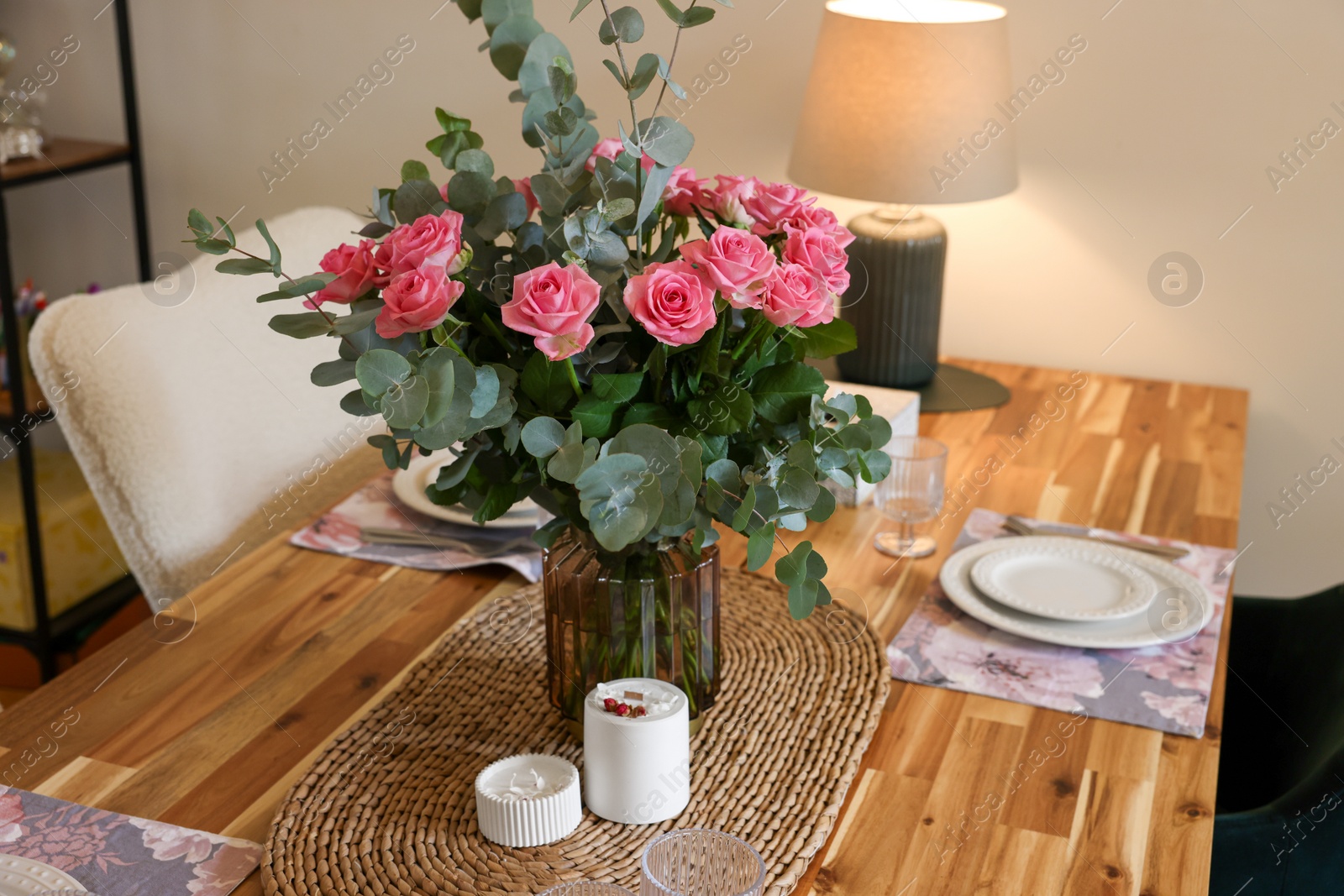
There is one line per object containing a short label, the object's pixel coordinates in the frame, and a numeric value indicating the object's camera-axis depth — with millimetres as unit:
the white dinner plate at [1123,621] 1104
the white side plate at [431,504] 1326
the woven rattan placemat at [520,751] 821
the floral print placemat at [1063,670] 1027
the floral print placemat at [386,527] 1268
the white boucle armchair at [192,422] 1506
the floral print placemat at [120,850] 811
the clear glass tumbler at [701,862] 726
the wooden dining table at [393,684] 851
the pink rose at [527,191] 868
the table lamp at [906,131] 1653
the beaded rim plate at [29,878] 789
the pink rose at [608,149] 848
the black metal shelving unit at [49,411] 2143
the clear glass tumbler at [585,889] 677
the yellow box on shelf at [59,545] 2219
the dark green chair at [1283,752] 981
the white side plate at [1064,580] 1146
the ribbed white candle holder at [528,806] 837
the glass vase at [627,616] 909
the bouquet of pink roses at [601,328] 741
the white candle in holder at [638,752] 843
